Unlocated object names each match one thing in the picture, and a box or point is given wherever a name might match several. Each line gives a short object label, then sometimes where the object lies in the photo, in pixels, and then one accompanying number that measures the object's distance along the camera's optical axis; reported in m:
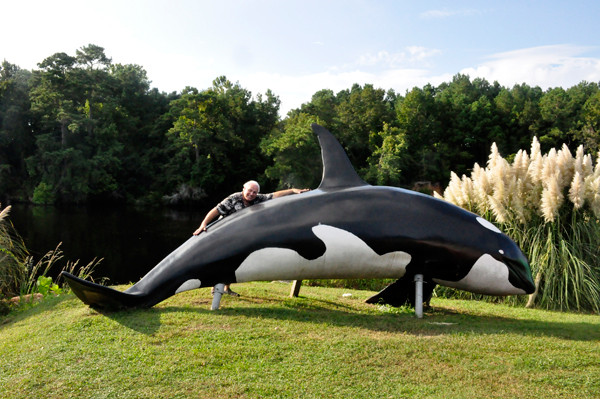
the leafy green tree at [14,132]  44.91
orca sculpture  5.96
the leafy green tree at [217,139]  45.66
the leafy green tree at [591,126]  40.88
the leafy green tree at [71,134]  42.03
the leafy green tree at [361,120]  45.19
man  6.49
